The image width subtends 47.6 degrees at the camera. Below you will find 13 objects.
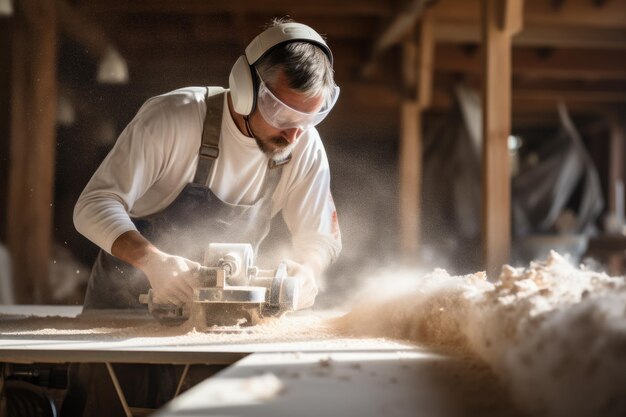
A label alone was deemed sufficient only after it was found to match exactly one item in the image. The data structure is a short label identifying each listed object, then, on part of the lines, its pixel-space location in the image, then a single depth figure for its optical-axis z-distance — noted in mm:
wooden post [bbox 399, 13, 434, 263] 6500
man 2758
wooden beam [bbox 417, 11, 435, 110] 6254
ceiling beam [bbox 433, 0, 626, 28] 6277
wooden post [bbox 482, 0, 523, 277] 4406
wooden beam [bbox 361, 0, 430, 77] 5637
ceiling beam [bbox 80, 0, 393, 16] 3934
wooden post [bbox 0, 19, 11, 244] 4441
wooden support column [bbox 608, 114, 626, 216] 12016
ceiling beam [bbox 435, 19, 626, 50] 6949
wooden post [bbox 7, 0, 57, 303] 4266
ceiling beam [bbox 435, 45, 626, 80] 9070
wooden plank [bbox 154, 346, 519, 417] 1446
